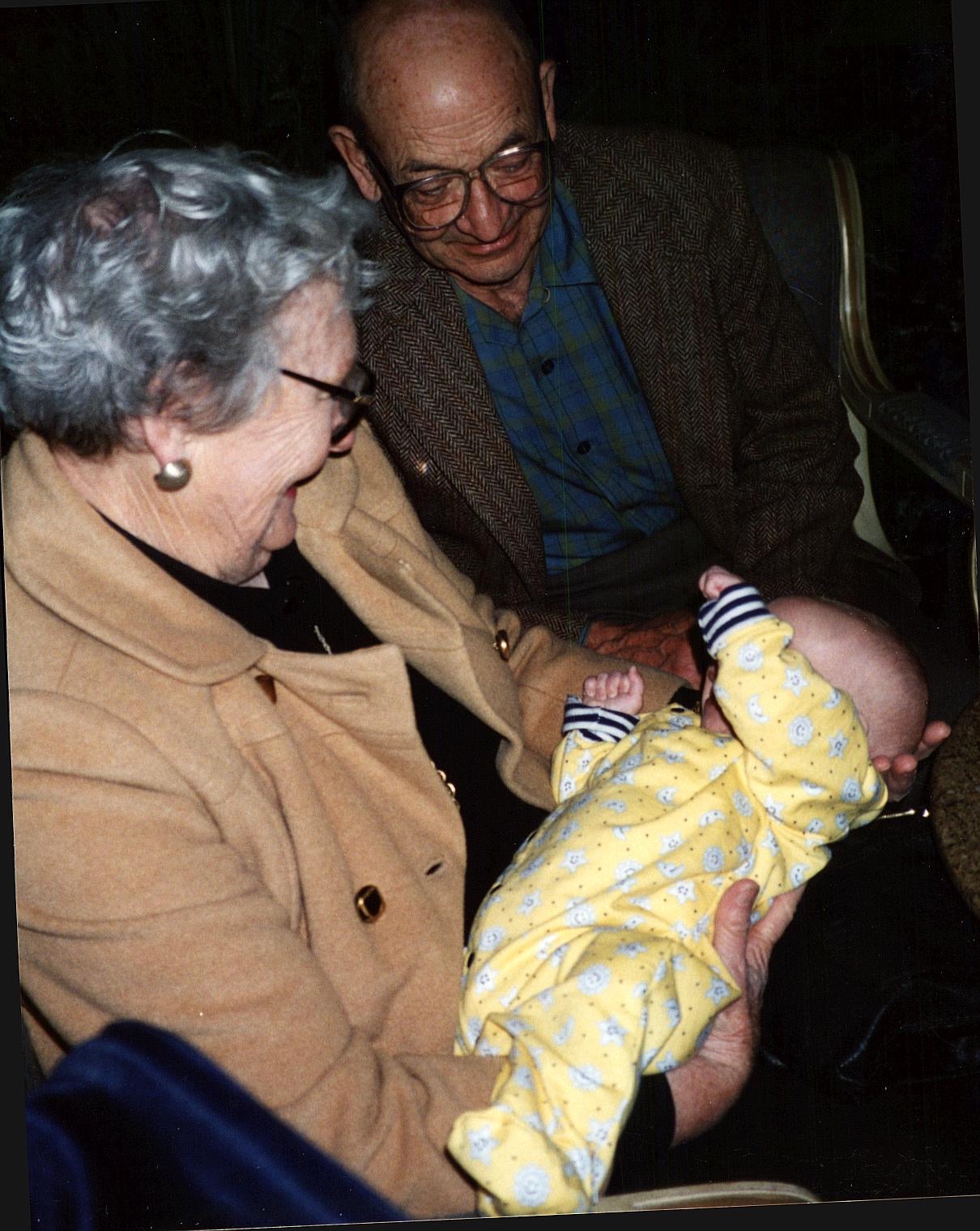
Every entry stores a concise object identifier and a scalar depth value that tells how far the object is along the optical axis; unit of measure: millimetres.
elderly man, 1998
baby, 1779
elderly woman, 1719
